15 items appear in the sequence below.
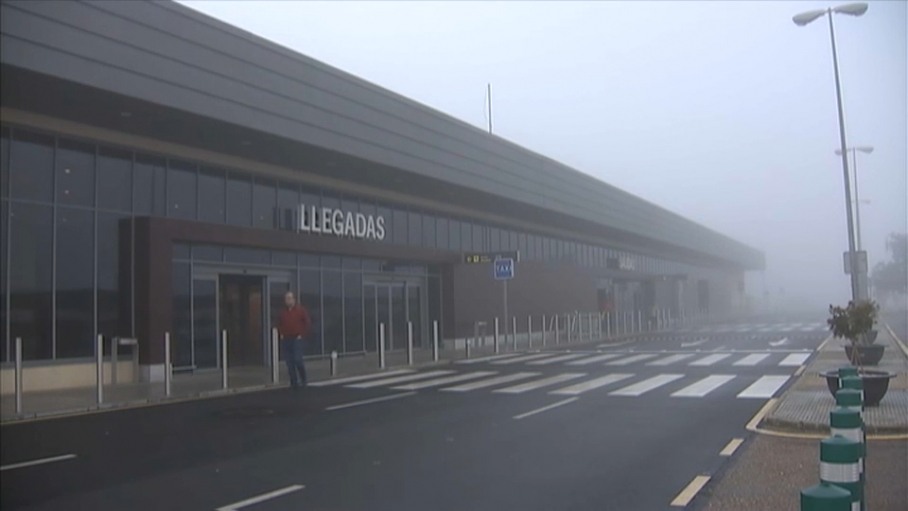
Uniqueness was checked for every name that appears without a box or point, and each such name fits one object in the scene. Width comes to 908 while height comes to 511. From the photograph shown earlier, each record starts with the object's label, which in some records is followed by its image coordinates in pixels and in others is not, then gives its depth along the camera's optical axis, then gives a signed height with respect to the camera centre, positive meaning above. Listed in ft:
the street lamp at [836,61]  65.41 +20.10
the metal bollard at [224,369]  59.88 -3.33
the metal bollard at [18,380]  47.78 -2.87
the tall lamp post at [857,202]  107.14 +12.32
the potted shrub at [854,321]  50.90 -1.16
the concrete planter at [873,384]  40.57 -3.89
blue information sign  98.58 +5.08
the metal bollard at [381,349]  76.69 -2.94
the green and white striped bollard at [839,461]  15.44 -2.83
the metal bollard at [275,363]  66.50 -3.29
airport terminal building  58.23 +11.79
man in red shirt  60.34 -0.88
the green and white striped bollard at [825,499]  12.45 -2.83
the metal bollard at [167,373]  56.70 -3.30
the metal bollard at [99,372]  51.78 -2.80
